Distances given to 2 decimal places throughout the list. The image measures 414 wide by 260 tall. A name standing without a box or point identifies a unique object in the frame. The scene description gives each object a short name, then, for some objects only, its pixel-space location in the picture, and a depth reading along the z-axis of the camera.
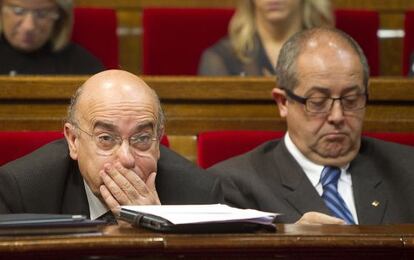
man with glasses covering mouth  6.56
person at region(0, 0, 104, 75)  7.33
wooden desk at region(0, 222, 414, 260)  6.08
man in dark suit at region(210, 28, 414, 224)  6.80
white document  6.17
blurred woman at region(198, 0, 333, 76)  7.38
